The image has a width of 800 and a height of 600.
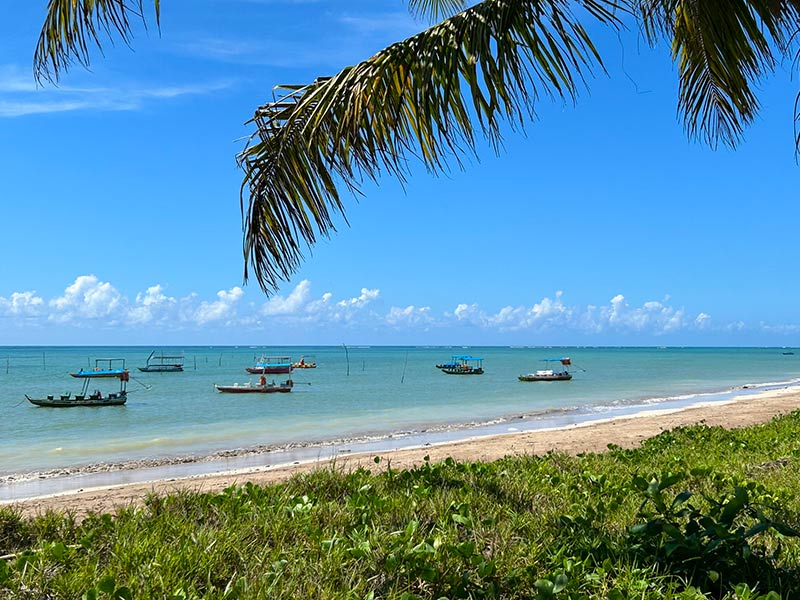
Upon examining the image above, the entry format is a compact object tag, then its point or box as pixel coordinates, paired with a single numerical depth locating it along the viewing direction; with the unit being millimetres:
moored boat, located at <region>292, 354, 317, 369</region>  81188
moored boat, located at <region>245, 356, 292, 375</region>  66988
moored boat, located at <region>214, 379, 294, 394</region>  38500
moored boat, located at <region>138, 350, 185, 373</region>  76100
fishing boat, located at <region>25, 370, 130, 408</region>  30312
